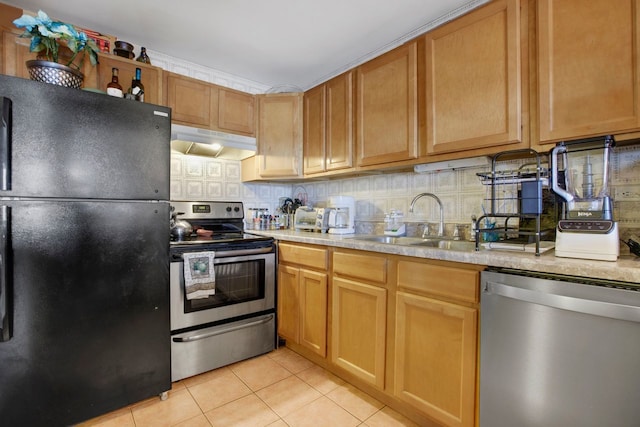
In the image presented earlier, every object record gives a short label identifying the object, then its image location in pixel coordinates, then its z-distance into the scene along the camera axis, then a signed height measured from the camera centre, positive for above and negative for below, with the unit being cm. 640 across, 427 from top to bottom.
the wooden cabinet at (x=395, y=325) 130 -60
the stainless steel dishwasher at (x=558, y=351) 93 -48
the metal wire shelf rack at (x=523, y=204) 129 +5
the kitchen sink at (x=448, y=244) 176 -19
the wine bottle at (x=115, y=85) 175 +81
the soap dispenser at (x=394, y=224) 217 -8
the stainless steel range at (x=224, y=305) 185 -63
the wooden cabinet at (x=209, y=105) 225 +87
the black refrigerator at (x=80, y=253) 134 -20
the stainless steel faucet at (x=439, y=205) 201 +5
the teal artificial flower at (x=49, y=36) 148 +92
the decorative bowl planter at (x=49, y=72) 146 +70
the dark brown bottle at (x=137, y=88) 191 +81
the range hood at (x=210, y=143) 222 +55
